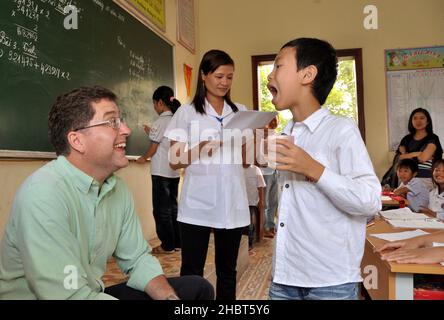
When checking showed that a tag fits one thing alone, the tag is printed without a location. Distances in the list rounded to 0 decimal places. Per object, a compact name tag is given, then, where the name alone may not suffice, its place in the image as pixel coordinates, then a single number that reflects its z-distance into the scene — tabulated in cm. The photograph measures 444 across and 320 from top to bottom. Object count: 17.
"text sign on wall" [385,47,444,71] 529
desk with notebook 114
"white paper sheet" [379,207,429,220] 189
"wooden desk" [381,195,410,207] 277
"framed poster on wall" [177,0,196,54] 506
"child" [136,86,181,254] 358
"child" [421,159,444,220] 288
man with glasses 95
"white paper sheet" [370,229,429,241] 145
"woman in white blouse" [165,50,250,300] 174
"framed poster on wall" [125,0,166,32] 391
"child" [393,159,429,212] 331
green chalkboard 224
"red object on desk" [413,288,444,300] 123
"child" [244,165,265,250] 356
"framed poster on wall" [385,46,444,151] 531
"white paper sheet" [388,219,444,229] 166
